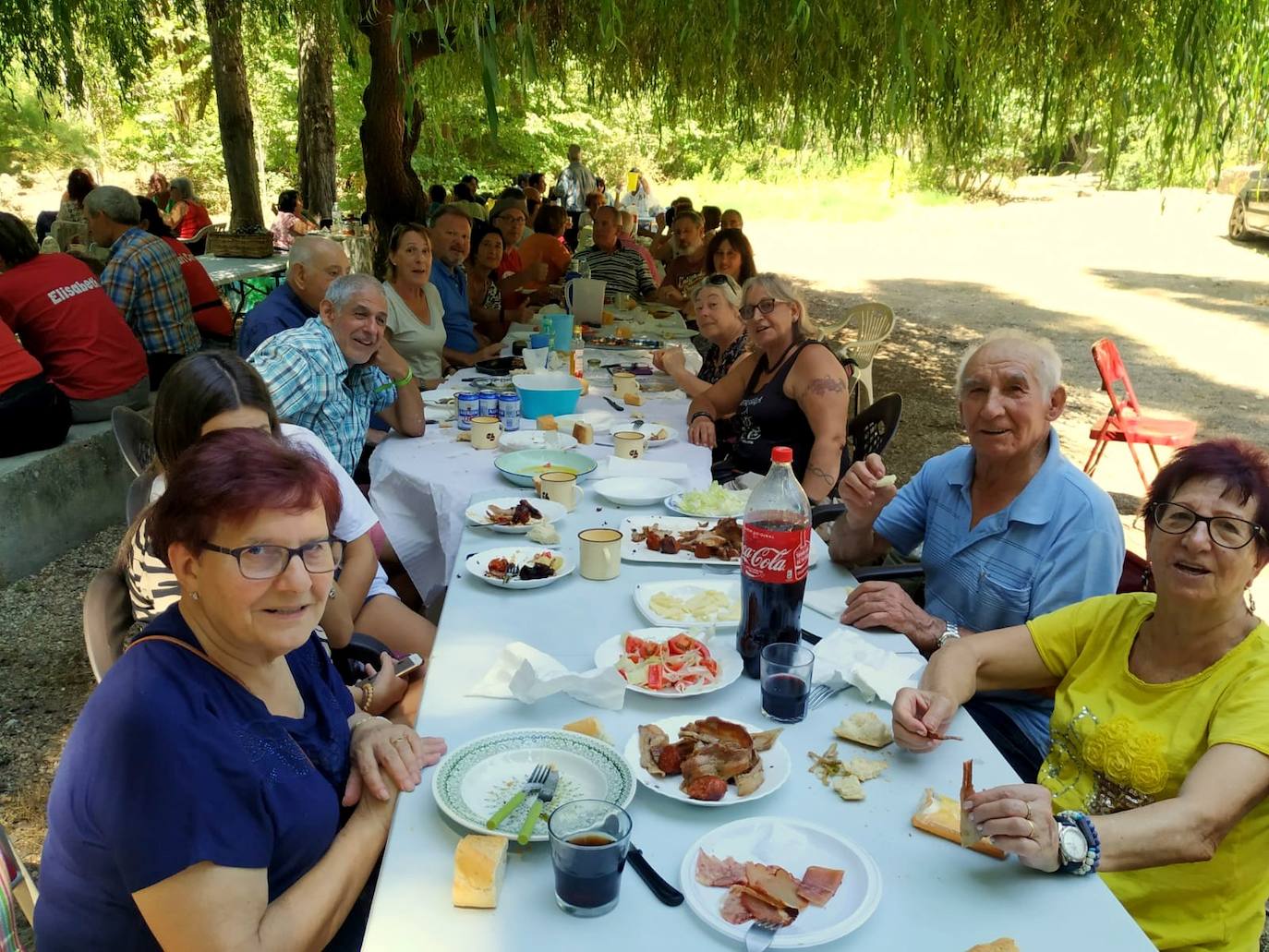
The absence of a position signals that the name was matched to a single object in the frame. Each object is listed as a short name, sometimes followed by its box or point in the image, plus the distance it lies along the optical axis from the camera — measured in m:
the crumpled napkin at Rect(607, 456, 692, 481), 3.22
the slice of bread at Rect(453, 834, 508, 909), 1.23
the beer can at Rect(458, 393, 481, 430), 3.73
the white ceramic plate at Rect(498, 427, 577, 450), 3.50
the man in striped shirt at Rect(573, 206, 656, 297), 8.10
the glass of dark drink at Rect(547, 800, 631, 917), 1.21
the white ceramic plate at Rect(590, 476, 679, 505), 2.89
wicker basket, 9.09
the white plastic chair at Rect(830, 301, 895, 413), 5.94
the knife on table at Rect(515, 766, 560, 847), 1.33
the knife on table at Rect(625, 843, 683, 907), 1.25
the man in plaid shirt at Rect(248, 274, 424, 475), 3.26
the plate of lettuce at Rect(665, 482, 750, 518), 2.80
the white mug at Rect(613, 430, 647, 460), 3.38
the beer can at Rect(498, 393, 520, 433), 3.76
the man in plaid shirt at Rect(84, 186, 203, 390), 5.71
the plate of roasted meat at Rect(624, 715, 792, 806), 1.45
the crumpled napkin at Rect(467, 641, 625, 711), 1.71
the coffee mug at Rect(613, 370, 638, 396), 4.49
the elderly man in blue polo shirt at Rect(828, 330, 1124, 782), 2.14
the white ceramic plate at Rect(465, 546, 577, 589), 2.23
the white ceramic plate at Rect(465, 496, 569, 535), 2.69
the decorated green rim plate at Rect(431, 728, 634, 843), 1.41
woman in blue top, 1.17
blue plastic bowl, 3.98
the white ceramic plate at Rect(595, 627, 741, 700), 1.78
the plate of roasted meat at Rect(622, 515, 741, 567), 2.46
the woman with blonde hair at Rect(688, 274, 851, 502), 3.62
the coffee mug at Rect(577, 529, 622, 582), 2.30
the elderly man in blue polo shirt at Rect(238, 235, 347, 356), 4.03
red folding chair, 5.59
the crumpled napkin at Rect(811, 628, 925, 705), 1.79
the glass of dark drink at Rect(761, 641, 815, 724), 1.69
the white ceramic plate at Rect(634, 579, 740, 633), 2.08
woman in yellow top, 1.48
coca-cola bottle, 1.79
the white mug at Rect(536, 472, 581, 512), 2.83
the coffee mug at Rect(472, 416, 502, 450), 3.51
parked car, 17.09
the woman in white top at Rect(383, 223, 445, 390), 5.04
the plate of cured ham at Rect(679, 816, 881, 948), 1.21
